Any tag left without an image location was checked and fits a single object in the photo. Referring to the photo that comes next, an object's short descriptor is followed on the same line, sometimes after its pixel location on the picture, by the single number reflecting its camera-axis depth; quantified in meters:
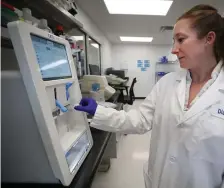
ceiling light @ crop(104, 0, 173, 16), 2.84
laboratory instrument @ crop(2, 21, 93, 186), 0.58
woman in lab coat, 0.87
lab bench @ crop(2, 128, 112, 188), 0.69
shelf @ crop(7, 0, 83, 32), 1.04
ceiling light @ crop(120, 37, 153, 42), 6.33
